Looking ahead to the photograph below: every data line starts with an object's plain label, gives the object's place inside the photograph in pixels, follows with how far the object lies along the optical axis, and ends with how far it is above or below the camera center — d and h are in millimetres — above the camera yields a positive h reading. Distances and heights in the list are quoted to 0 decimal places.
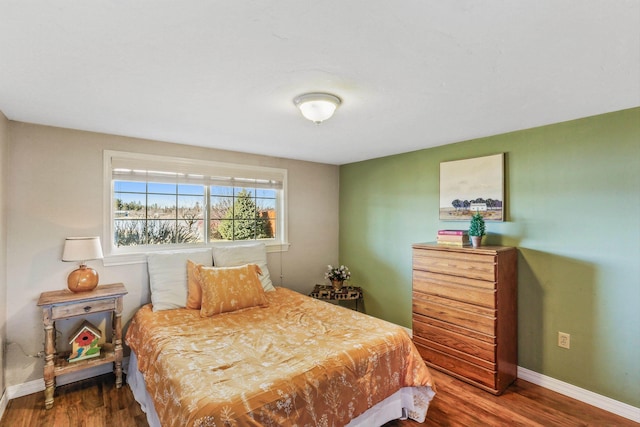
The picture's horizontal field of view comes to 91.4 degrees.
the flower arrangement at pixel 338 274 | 4070 -784
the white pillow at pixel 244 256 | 3246 -461
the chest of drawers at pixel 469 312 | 2531 -852
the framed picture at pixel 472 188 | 2891 +258
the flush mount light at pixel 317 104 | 1921 +689
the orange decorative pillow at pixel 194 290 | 2804 -693
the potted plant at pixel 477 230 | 2779 -139
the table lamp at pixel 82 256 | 2443 -342
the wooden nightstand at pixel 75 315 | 2311 -798
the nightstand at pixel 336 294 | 3812 -985
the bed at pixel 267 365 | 1522 -872
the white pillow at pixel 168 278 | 2777 -594
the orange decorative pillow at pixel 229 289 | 2684 -680
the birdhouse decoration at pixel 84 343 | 2467 -1046
